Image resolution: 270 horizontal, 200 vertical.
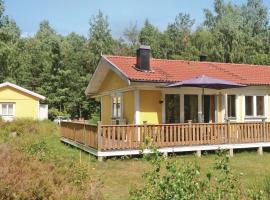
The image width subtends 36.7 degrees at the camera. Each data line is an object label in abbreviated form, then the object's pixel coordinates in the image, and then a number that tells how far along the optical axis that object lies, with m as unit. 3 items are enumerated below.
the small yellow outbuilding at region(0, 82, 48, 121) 34.91
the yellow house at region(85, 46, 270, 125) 17.22
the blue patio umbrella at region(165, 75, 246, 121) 15.59
